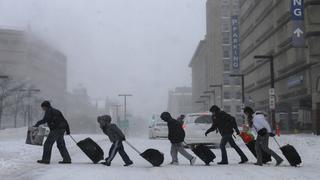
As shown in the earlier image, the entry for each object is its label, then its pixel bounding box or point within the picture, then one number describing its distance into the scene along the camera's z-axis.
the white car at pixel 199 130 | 21.80
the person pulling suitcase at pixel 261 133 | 14.02
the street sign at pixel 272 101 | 37.16
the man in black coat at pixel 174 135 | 14.45
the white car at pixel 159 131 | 38.38
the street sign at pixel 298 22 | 44.97
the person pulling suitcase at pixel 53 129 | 13.98
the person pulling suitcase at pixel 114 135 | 13.93
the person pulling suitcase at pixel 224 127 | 14.46
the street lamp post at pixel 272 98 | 36.78
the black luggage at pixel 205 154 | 14.22
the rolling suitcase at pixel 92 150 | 14.50
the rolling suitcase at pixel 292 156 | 13.76
